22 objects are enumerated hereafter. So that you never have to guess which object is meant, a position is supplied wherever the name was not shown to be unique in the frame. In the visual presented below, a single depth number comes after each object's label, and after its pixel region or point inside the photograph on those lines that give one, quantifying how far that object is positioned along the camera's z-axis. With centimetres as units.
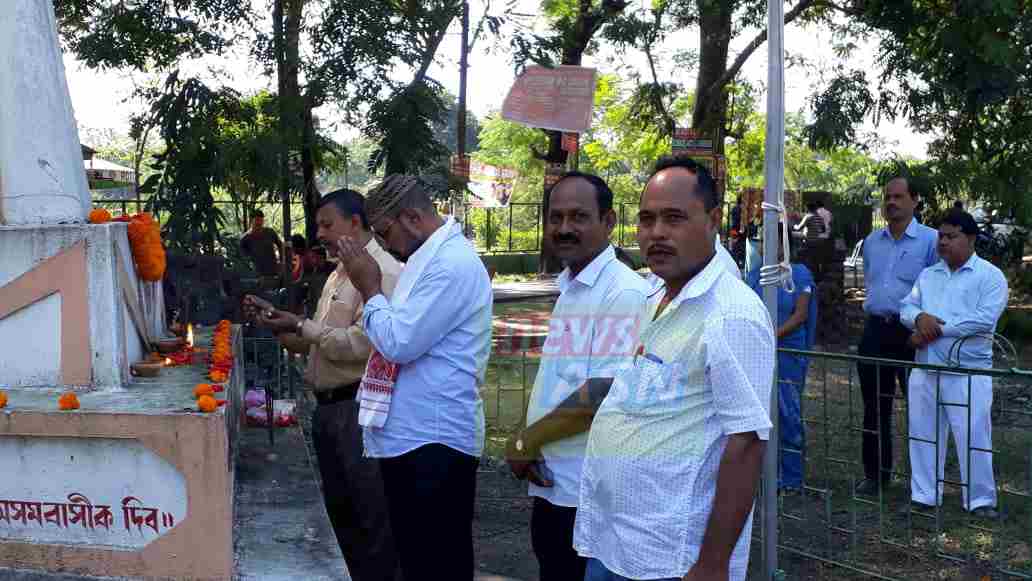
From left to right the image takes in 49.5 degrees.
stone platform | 363
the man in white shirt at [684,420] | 247
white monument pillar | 420
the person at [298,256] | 1249
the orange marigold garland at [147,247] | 451
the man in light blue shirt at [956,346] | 616
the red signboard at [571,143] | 1590
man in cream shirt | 462
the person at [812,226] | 1617
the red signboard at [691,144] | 1412
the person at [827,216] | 1684
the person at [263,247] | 1370
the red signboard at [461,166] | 1432
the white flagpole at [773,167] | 456
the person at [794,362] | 626
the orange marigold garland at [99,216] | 422
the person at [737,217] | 1827
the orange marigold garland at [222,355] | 429
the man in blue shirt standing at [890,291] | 684
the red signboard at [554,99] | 914
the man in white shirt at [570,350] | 352
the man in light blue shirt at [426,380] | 382
